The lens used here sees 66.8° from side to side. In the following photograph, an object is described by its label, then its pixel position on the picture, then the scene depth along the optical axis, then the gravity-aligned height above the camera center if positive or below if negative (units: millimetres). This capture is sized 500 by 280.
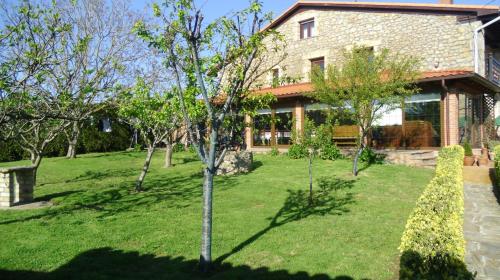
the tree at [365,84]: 11680 +1708
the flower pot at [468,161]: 13977 -908
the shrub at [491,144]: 17258 -369
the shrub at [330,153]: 15812 -602
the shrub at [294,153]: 16500 -593
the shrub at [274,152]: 18625 -608
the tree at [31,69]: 6477 +1354
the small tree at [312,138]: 9820 +27
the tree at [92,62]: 7789 +2042
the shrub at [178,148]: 25020 -449
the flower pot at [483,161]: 13938 -916
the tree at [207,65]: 5145 +1089
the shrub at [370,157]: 14761 -744
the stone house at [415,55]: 15086 +3867
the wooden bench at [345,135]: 17153 +164
